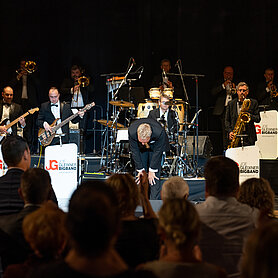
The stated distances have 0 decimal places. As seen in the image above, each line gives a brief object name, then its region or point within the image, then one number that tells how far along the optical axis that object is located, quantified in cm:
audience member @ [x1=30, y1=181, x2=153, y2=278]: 317
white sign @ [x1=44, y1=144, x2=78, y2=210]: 1403
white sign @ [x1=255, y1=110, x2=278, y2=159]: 1903
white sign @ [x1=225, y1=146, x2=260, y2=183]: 1405
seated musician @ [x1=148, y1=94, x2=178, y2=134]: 1720
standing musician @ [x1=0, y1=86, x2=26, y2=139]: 1987
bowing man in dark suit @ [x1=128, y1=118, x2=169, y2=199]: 1297
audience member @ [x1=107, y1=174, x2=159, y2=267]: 490
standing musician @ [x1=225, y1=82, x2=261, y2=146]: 1680
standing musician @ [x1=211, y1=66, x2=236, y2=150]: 2066
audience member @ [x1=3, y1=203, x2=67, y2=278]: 403
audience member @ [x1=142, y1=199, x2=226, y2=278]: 377
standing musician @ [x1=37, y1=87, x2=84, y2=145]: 1833
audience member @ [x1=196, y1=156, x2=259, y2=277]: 521
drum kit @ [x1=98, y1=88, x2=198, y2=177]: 1723
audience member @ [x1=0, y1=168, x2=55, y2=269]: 537
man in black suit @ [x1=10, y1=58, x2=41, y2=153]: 2216
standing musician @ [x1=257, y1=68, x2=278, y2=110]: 2030
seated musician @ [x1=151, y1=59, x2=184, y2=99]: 2105
